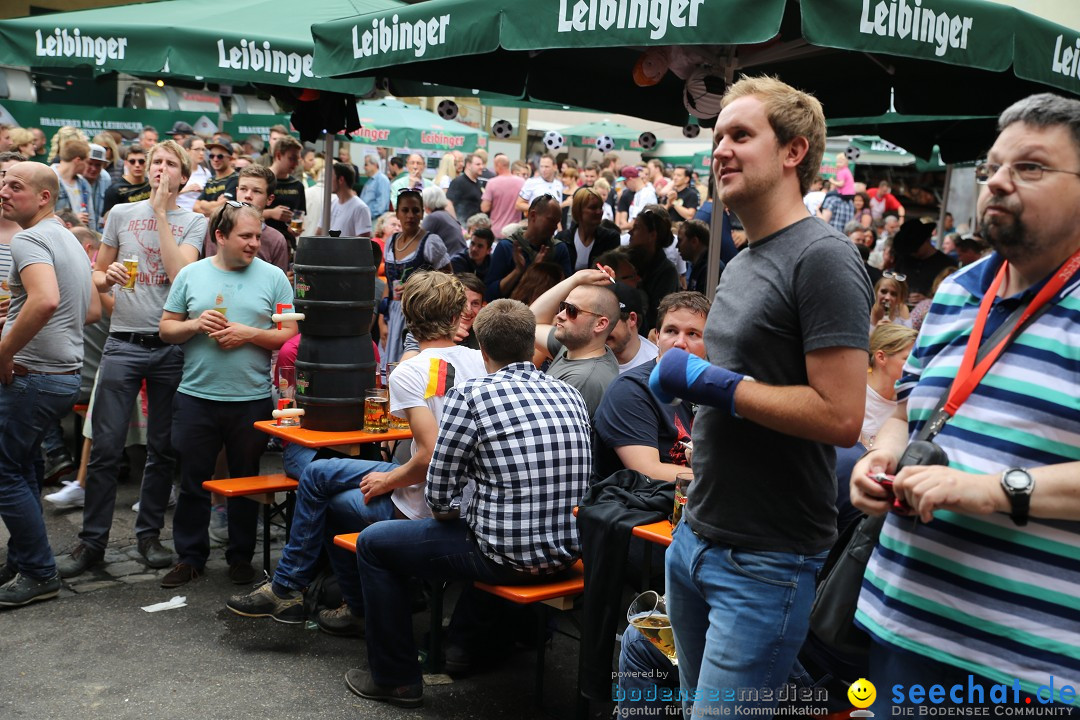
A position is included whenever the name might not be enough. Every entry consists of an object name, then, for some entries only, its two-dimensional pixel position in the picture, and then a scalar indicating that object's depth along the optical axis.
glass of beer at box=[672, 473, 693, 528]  3.68
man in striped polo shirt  1.93
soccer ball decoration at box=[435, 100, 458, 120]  9.48
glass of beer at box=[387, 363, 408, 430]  5.54
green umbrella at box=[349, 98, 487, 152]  18.12
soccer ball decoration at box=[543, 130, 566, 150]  11.38
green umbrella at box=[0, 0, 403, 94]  7.12
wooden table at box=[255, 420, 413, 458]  5.31
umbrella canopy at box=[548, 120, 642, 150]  23.00
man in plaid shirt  4.09
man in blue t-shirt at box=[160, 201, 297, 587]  5.75
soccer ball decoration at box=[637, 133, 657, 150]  12.94
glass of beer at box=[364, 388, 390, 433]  5.48
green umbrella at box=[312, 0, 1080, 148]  4.26
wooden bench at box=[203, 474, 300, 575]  5.50
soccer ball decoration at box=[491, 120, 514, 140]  13.47
